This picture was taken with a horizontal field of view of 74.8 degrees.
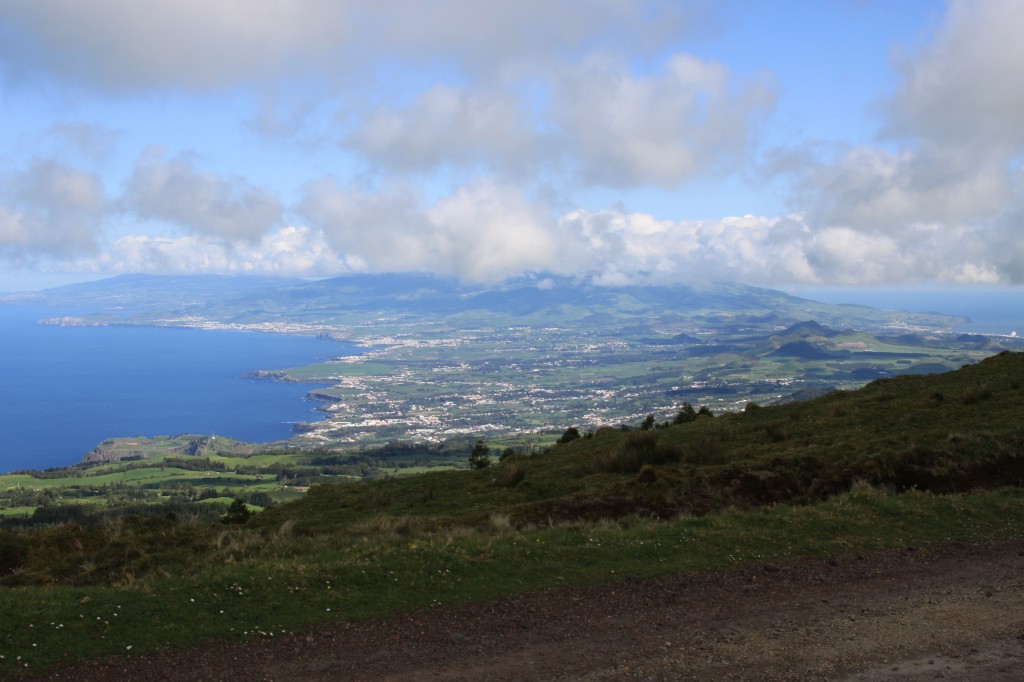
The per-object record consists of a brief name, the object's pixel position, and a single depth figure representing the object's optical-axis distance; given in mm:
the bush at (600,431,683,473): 18188
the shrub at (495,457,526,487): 18031
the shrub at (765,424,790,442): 19250
